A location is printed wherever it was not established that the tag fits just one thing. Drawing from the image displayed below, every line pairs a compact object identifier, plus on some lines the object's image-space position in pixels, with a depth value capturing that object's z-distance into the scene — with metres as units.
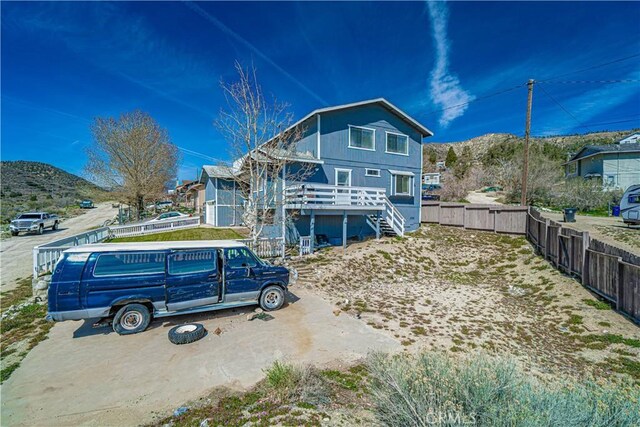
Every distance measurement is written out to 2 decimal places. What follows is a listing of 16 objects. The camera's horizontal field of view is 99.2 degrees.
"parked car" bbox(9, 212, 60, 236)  22.30
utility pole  17.62
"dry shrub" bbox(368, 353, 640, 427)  2.77
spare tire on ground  5.83
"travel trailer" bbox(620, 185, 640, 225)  16.52
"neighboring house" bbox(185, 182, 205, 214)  29.19
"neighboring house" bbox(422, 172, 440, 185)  64.62
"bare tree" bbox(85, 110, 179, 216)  25.25
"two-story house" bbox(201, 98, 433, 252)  15.35
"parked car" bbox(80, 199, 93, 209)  49.09
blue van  5.66
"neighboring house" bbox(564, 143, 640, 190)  33.81
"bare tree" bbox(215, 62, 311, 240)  11.74
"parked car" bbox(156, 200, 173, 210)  45.67
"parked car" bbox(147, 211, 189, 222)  28.15
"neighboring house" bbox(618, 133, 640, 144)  40.25
